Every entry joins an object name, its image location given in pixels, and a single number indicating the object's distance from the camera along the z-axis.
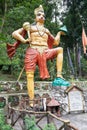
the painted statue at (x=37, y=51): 4.06
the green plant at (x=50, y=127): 2.37
